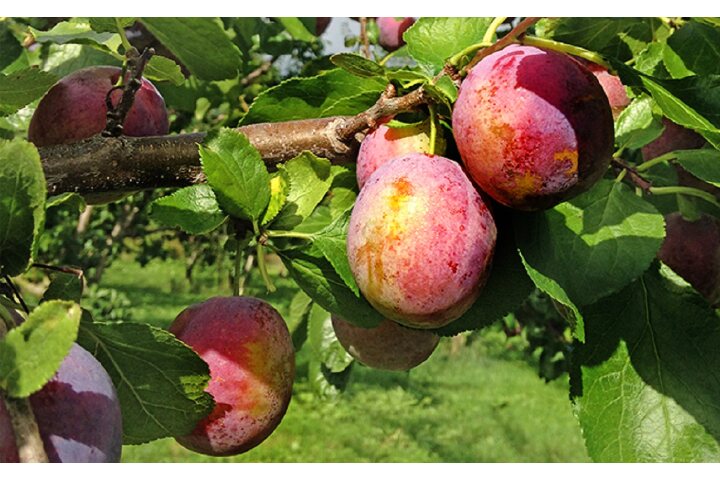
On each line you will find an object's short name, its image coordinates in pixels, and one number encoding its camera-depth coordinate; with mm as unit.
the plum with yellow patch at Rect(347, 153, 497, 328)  253
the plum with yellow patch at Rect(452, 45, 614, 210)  248
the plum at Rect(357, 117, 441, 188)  278
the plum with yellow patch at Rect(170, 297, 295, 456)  313
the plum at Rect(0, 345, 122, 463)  202
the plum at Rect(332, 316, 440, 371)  364
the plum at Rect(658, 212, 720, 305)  407
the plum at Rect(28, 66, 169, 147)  349
